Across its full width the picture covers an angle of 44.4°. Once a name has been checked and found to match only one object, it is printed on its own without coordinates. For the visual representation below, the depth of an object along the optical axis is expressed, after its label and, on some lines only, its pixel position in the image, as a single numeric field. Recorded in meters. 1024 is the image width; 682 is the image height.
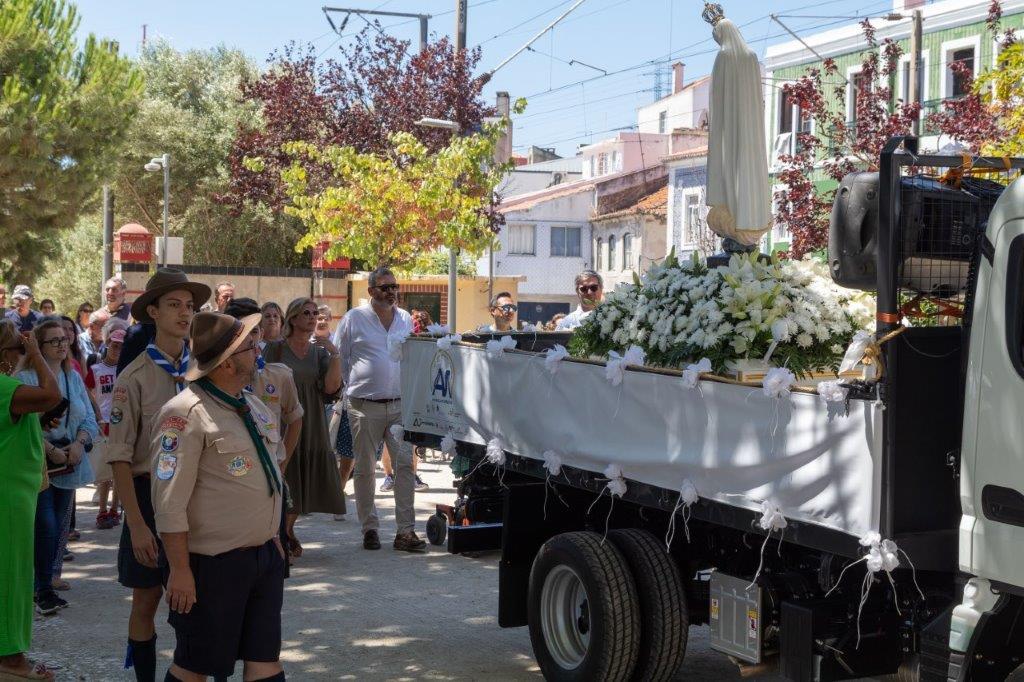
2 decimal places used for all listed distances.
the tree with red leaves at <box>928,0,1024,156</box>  12.20
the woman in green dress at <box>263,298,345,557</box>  9.19
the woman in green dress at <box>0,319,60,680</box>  6.13
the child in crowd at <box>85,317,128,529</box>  11.04
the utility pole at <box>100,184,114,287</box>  31.98
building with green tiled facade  33.22
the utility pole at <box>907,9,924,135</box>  22.81
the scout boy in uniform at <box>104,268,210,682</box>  5.52
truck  4.34
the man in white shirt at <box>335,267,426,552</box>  10.21
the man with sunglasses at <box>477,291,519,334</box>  14.77
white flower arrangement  5.59
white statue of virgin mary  7.25
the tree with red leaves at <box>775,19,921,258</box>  22.06
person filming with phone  7.80
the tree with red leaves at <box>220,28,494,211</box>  28.34
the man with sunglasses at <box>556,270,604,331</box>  11.26
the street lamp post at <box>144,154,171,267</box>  35.49
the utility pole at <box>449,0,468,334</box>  24.28
